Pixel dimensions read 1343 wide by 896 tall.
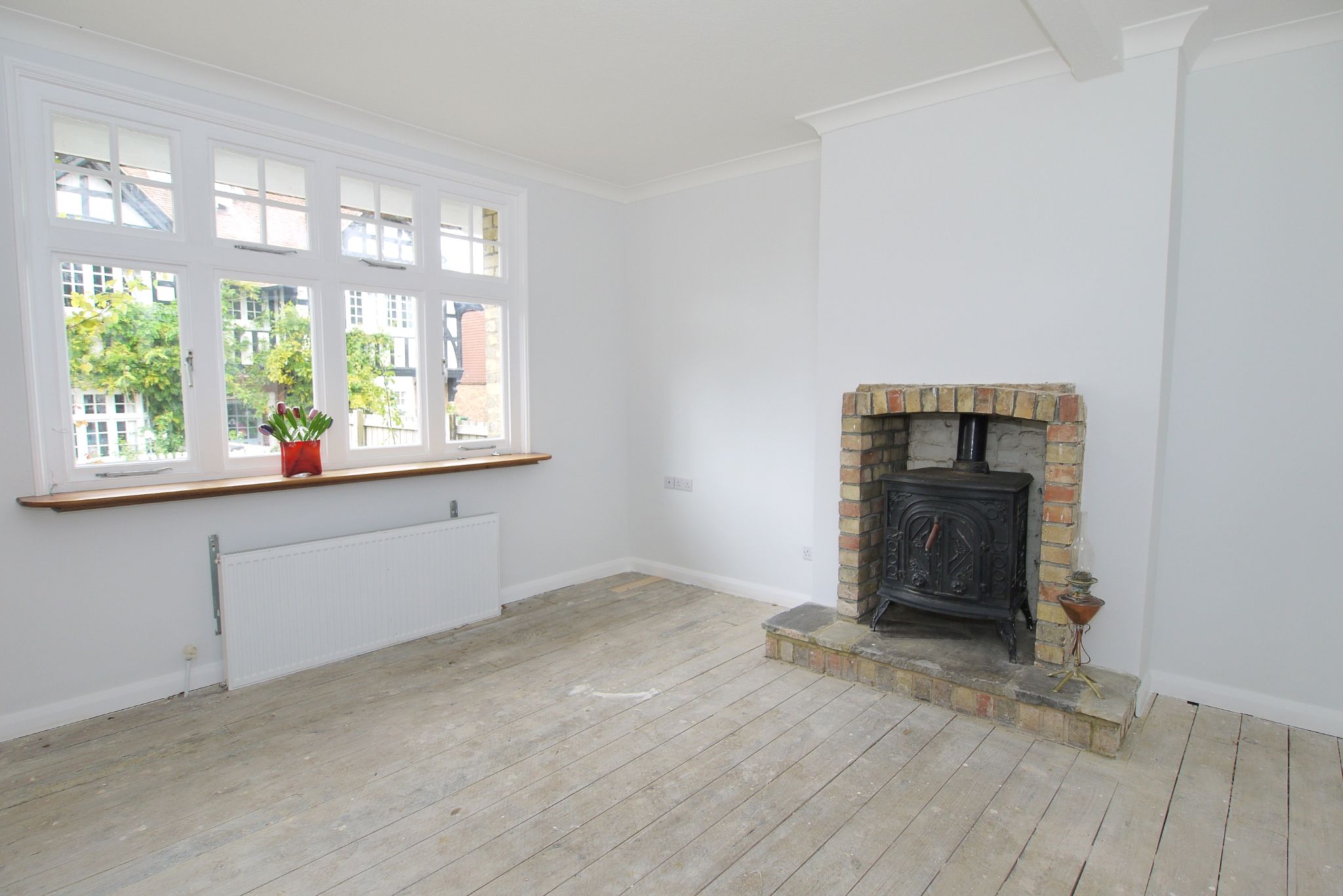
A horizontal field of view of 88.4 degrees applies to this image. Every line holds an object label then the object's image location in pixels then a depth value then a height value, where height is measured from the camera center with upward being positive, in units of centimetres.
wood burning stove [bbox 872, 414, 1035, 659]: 291 -60
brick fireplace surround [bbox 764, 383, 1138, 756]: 265 -92
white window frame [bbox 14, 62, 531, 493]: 274 +65
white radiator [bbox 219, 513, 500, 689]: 311 -98
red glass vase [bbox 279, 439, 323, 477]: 331 -29
